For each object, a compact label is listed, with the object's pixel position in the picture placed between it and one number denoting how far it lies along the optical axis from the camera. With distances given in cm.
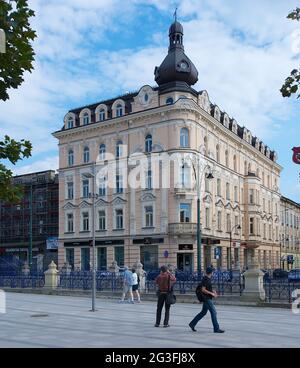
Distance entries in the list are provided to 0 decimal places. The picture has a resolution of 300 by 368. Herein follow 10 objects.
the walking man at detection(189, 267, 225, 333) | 1413
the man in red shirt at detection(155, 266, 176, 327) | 1554
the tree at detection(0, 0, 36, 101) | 735
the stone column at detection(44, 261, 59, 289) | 3362
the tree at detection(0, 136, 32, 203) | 785
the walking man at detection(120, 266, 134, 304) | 2542
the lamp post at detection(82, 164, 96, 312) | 2129
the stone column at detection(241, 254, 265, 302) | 2392
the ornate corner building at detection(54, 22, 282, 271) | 4969
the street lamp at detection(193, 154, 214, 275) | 3358
